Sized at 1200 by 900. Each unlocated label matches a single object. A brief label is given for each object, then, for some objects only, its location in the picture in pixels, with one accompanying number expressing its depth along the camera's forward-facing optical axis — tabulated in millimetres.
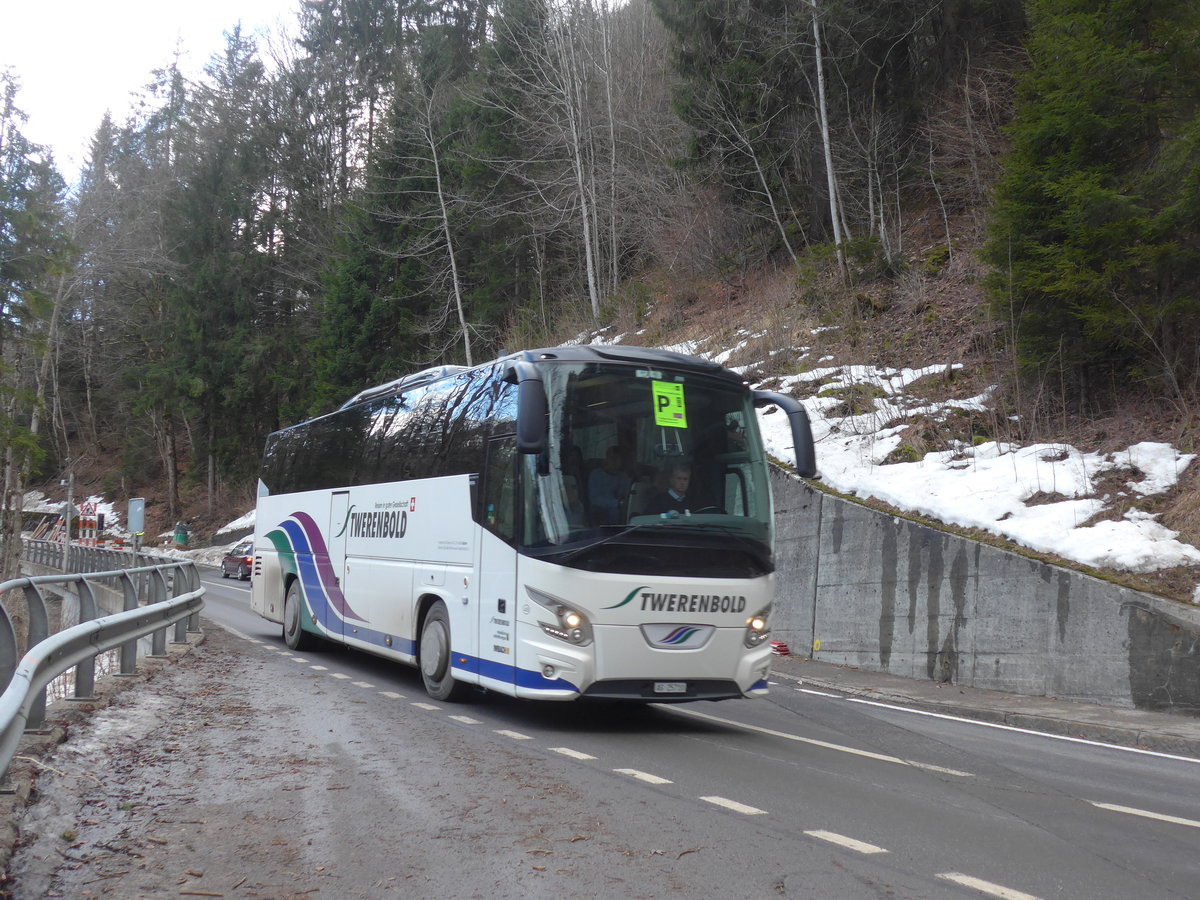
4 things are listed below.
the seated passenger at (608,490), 8484
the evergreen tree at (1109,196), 13672
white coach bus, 8398
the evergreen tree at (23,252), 28312
